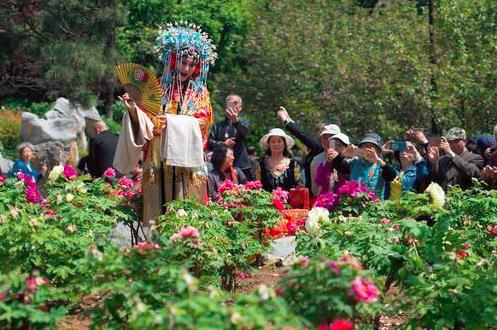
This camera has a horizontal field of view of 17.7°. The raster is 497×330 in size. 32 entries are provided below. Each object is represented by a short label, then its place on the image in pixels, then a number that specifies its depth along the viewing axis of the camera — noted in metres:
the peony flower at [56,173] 12.16
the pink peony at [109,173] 13.28
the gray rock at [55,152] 29.28
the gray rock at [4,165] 26.57
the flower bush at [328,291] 6.04
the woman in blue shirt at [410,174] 12.72
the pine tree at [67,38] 19.97
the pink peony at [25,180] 12.48
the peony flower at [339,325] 6.09
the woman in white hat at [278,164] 14.98
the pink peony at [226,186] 12.72
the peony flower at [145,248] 6.75
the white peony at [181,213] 10.01
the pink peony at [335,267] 6.07
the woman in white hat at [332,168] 13.76
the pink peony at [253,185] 12.68
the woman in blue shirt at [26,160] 16.64
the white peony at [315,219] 8.93
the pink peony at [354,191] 11.45
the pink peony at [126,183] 13.09
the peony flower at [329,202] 11.55
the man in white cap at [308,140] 14.85
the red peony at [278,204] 12.81
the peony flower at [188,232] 8.20
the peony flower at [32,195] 12.07
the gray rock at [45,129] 29.70
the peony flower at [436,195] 8.96
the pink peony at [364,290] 5.98
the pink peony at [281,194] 13.11
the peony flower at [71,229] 8.83
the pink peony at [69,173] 12.32
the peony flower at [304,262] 6.40
